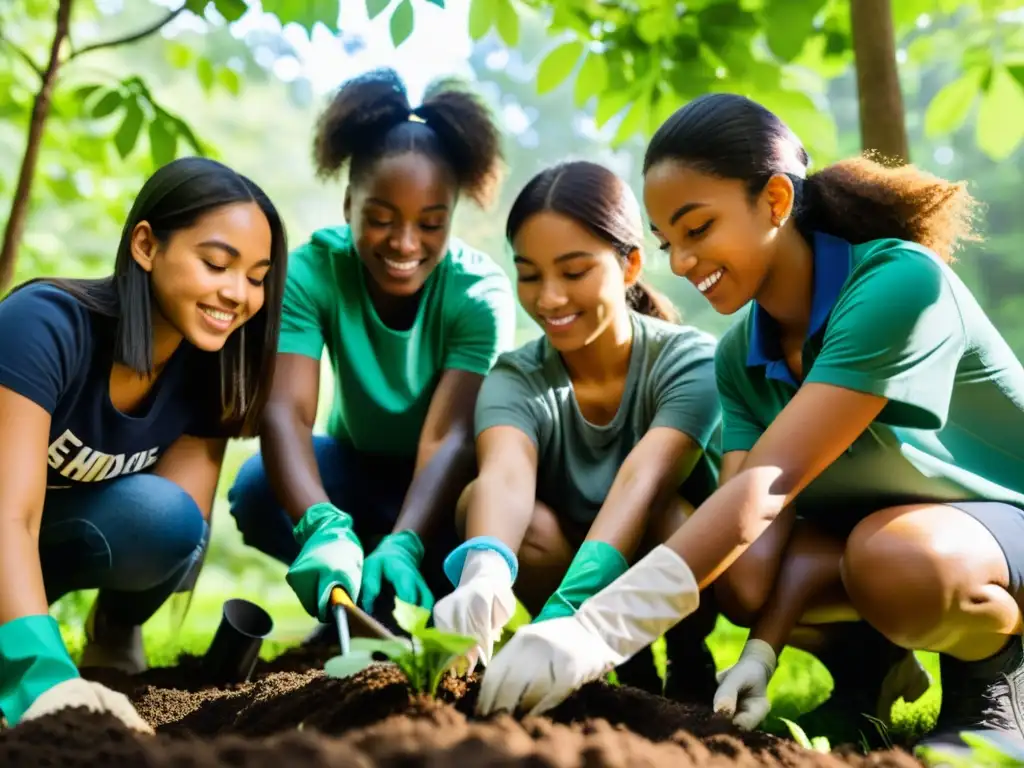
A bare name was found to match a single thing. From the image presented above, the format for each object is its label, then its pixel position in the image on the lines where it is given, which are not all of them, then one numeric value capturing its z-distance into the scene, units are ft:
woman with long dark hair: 4.99
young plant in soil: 3.93
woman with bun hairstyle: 7.02
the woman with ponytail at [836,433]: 4.60
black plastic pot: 6.13
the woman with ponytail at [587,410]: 6.11
